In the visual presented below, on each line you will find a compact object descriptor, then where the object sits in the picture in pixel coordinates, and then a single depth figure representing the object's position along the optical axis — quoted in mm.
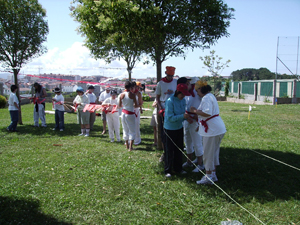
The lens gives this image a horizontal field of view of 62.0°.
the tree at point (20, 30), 11102
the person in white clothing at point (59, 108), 10953
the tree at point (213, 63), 29466
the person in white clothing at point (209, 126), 4463
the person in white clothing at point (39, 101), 11562
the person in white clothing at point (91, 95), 10164
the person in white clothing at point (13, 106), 10023
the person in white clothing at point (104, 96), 10141
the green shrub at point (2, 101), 23578
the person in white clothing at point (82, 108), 9703
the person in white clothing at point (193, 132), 5432
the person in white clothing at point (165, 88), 5895
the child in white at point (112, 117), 8612
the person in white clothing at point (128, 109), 7121
